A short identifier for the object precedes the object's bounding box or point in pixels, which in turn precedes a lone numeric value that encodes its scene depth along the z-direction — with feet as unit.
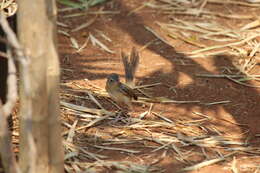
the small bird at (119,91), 39.75
